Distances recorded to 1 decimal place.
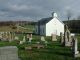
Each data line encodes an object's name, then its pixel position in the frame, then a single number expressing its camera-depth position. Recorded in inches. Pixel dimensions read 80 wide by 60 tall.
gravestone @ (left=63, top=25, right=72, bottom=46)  359.9
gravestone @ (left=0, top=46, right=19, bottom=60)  116.5
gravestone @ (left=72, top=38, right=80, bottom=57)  240.9
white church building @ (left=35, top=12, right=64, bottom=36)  863.4
